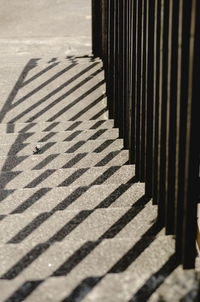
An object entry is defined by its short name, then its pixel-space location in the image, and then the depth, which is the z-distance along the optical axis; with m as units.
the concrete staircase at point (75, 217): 2.37
